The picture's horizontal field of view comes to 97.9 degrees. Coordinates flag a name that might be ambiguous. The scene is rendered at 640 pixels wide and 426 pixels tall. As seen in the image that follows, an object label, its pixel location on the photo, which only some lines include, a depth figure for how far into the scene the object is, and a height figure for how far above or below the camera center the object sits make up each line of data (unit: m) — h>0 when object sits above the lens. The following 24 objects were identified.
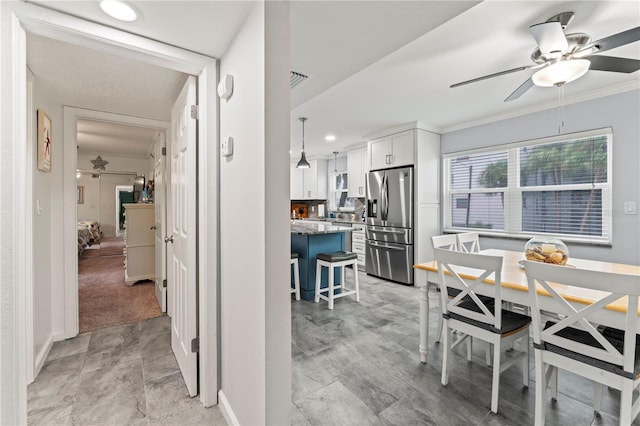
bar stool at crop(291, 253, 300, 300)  3.58 -0.89
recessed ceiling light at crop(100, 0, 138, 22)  1.27 +0.95
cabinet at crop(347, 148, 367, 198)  5.66 +0.80
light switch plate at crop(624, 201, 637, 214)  2.72 +0.03
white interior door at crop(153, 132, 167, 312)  3.04 -0.17
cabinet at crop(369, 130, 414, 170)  4.25 +0.96
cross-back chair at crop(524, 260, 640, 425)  1.20 -0.67
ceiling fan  1.64 +1.00
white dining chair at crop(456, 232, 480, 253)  2.79 -0.31
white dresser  4.09 -0.48
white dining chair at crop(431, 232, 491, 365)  2.21 -0.34
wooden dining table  1.30 -0.45
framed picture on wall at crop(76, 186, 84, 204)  8.09 +0.46
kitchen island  3.69 -0.54
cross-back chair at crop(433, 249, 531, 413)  1.68 -0.70
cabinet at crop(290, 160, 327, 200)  6.90 +0.71
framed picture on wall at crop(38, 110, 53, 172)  2.08 +0.53
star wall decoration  6.10 +1.05
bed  6.15 -0.58
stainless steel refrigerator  4.23 -0.24
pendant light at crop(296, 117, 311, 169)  4.75 +0.79
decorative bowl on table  1.88 -0.29
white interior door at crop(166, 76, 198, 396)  1.79 -0.18
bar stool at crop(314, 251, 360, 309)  3.32 -0.70
